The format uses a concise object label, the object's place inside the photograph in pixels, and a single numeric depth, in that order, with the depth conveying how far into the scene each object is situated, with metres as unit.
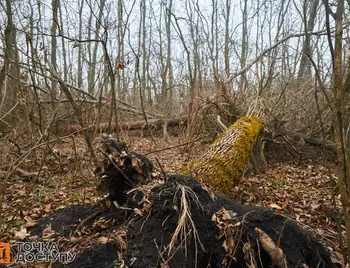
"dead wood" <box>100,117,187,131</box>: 9.47
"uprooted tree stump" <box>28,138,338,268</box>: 1.95
